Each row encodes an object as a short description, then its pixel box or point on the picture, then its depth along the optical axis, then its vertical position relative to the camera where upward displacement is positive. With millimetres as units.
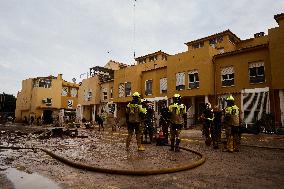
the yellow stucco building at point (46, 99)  54781 +4184
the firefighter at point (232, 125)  9930 -277
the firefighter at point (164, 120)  11719 -104
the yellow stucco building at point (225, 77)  21634 +4323
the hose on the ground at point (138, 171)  5543 -1168
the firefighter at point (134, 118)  9539 -13
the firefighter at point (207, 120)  11672 -102
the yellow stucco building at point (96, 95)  41331 +3920
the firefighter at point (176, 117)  9734 +28
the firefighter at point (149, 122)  12405 -207
